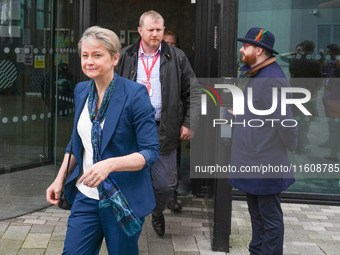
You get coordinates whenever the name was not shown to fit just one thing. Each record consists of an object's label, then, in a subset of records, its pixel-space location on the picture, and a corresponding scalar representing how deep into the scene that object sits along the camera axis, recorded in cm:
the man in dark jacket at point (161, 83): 468
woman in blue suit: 288
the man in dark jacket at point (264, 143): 379
